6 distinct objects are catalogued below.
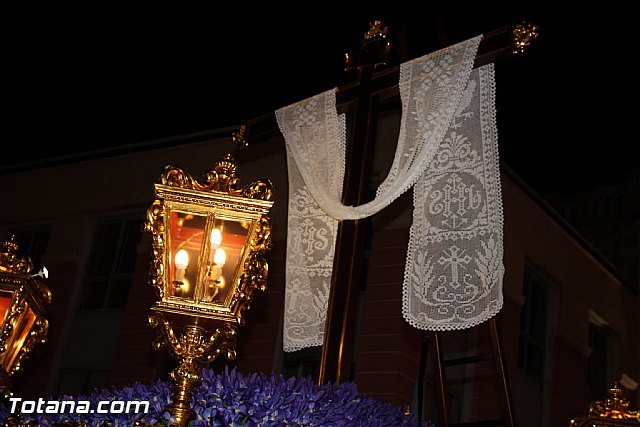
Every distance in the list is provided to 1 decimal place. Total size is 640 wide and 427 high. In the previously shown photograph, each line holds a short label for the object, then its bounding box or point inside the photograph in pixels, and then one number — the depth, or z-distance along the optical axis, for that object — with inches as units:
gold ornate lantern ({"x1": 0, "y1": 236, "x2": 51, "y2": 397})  145.6
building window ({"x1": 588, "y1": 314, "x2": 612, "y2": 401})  436.1
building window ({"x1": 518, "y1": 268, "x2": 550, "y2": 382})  381.7
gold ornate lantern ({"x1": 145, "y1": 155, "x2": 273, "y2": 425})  113.3
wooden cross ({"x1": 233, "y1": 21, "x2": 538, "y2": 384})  135.5
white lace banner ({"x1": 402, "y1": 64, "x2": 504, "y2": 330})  134.0
